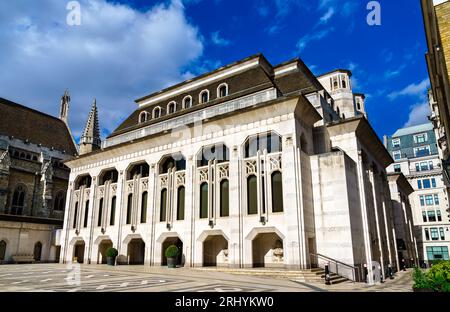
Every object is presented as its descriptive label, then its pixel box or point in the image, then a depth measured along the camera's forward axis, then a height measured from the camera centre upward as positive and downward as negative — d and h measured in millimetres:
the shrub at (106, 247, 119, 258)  28562 -1596
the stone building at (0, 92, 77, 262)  37344 +7893
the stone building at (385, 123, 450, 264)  55631 +6349
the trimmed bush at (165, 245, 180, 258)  24797 -1409
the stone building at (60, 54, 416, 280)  22797 +4073
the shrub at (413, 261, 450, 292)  10187 -1600
